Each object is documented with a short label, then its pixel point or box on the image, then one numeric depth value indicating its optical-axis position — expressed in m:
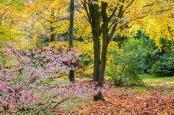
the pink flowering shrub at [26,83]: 5.69
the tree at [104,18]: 10.44
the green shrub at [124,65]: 17.28
